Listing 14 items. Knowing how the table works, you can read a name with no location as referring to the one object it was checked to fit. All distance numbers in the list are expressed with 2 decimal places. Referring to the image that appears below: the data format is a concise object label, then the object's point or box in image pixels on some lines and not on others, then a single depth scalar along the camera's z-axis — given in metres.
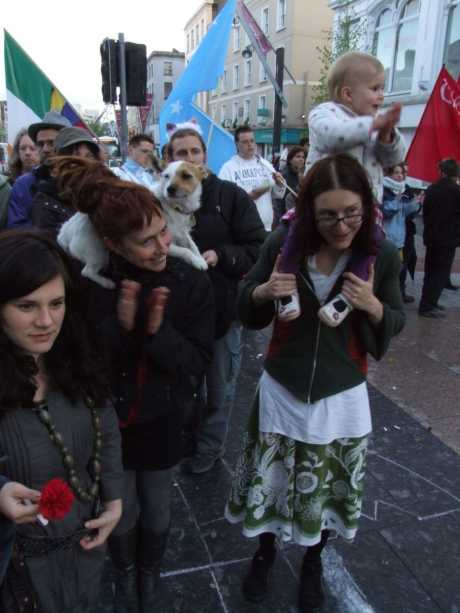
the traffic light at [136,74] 5.86
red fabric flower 1.25
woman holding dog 1.61
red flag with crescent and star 5.11
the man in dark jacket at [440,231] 6.31
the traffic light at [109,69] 5.82
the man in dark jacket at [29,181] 3.16
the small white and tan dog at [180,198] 2.29
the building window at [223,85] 39.81
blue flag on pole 4.92
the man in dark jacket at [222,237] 2.70
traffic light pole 5.59
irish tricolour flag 4.99
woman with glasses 1.72
